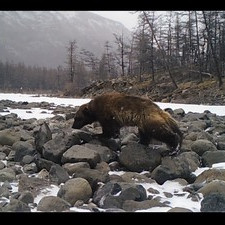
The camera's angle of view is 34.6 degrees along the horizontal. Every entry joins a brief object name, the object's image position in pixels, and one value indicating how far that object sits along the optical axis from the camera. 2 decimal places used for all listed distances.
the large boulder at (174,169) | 5.90
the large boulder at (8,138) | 8.31
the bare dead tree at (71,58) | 59.09
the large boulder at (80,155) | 6.25
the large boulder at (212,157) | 6.78
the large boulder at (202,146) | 7.44
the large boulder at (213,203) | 4.30
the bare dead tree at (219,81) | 30.39
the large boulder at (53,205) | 4.41
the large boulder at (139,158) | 6.48
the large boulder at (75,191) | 4.82
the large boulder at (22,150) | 7.08
